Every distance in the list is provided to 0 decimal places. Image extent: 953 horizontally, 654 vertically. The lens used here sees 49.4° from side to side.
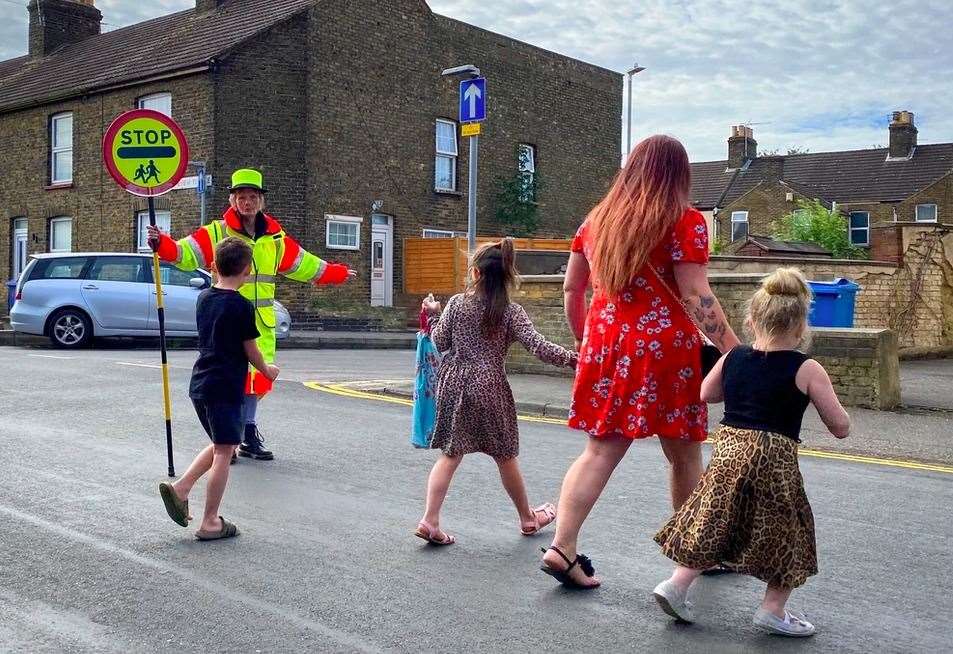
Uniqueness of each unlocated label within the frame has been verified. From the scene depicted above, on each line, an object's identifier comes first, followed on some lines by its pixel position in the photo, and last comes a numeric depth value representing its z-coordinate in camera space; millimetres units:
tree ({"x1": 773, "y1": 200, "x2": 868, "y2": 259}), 42719
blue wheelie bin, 15070
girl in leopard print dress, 5273
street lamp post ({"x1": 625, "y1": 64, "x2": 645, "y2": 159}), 33491
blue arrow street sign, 14148
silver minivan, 18859
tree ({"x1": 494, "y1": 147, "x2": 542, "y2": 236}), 32125
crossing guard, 6910
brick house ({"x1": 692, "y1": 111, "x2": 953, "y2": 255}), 51188
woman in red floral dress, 4273
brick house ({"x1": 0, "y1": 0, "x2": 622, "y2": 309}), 25688
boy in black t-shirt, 5402
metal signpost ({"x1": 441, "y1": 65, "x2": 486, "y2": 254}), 14109
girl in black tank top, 3832
